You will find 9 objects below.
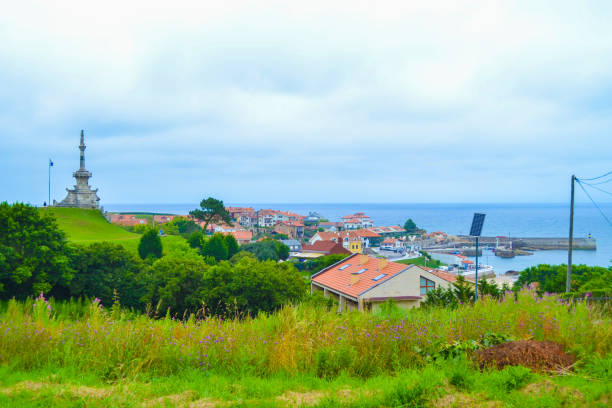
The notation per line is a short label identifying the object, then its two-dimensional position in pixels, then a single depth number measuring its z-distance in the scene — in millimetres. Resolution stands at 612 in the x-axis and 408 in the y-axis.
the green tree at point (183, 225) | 78075
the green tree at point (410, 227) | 154388
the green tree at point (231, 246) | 54850
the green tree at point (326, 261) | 48550
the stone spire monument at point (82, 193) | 65688
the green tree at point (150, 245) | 42125
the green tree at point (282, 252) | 68750
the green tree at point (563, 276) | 21867
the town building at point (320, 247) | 77438
